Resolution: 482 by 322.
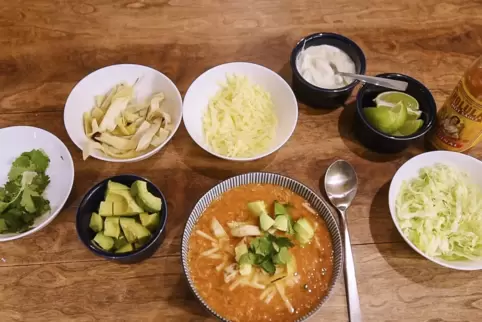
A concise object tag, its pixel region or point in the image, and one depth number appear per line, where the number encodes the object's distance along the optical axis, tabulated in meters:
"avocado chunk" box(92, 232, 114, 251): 0.39
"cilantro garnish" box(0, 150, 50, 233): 0.41
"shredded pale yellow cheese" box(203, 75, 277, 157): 0.46
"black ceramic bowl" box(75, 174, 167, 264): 0.38
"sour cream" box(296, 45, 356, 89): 0.48
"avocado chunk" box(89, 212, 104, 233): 0.40
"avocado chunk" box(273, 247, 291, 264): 0.38
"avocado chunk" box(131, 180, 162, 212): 0.40
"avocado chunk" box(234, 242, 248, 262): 0.38
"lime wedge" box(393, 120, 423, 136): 0.45
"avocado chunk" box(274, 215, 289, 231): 0.39
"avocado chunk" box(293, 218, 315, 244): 0.40
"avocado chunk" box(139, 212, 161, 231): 0.40
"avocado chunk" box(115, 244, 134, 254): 0.39
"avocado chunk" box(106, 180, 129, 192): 0.41
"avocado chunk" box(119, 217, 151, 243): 0.39
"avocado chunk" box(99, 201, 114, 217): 0.40
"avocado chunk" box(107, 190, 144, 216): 0.40
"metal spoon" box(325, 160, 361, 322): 0.42
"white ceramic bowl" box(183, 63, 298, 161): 0.46
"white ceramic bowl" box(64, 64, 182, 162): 0.46
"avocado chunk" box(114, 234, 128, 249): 0.39
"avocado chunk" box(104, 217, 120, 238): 0.39
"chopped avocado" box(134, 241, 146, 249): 0.39
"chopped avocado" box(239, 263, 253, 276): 0.38
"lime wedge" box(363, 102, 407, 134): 0.45
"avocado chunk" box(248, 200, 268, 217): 0.41
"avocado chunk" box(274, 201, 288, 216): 0.40
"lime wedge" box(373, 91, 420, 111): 0.47
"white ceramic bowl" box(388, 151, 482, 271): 0.44
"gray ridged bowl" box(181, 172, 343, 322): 0.38
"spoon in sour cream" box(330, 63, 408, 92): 0.47
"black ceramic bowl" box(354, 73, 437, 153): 0.45
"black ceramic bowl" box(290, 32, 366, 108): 0.47
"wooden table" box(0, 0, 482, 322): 0.40
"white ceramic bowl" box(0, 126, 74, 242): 0.44
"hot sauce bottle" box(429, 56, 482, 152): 0.41
